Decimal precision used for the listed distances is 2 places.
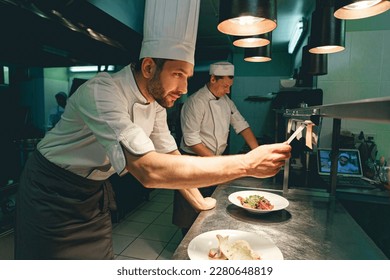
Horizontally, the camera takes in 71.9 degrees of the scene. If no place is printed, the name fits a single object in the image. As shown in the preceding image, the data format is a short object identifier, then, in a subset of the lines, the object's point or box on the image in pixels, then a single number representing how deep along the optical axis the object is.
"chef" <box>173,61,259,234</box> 2.60
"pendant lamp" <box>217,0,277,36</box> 1.21
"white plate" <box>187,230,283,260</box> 0.95
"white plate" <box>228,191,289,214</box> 1.36
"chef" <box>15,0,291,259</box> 1.04
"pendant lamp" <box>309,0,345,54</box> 1.74
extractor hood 1.56
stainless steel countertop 1.03
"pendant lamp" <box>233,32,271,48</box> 1.92
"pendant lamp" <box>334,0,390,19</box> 1.21
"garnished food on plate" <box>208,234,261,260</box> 0.93
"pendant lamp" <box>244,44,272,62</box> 2.38
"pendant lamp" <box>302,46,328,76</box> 2.28
